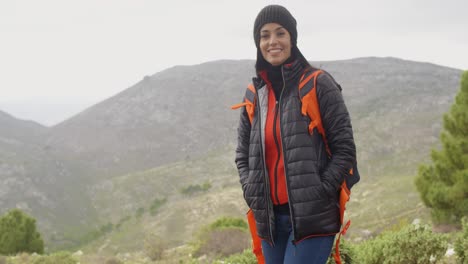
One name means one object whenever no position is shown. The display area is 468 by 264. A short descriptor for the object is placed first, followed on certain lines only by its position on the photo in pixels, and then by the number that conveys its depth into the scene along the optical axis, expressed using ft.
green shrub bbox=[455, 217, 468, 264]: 13.76
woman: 7.18
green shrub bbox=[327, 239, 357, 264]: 13.51
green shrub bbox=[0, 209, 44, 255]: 50.02
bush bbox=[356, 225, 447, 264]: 13.75
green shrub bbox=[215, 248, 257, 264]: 15.11
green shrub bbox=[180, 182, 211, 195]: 143.64
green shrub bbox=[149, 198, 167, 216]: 131.69
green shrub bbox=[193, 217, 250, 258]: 36.84
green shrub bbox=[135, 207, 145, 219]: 134.26
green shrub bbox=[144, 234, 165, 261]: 41.42
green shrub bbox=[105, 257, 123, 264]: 33.98
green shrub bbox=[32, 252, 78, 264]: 29.37
